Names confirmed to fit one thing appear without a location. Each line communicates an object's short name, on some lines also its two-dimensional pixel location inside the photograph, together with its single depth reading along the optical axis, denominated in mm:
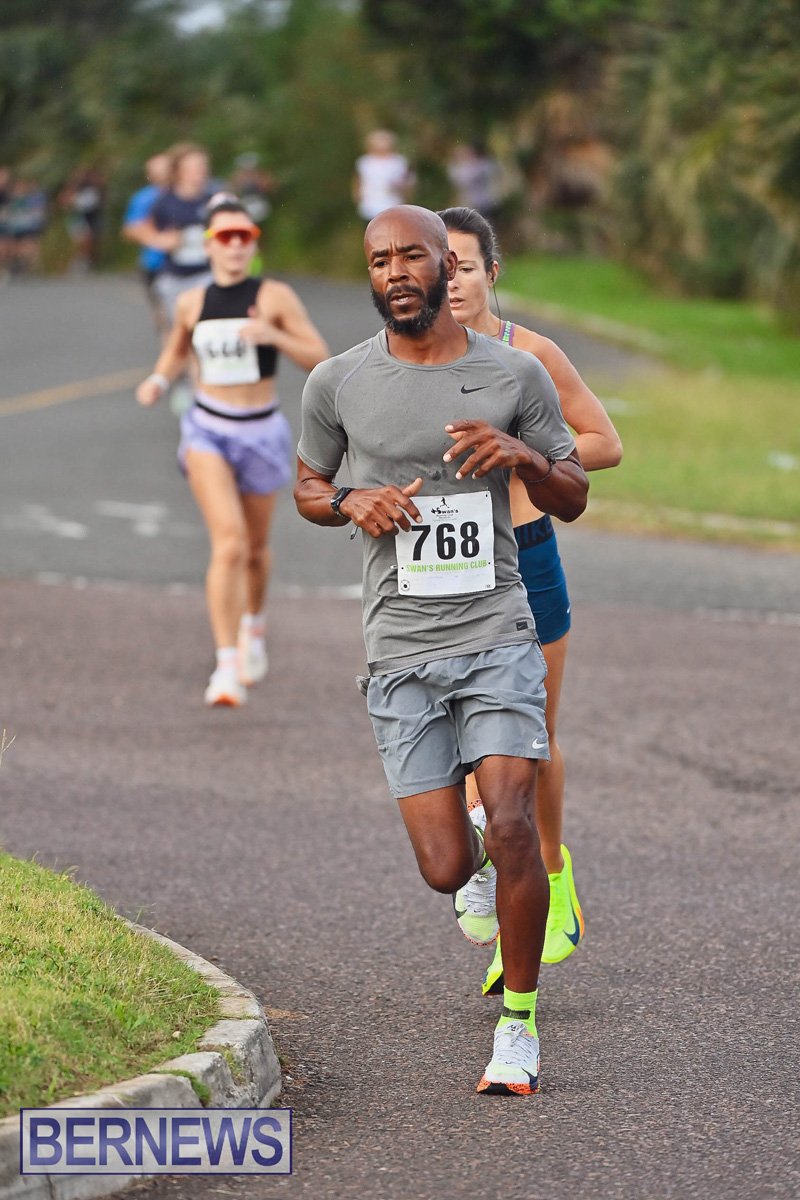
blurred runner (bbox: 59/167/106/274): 86125
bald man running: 9469
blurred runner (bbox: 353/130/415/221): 50406
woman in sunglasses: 18078
